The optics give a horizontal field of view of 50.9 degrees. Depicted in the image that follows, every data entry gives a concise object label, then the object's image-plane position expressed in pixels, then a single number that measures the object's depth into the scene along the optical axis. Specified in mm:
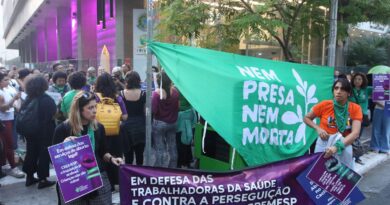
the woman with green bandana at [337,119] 4570
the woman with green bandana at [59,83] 6445
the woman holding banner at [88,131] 3357
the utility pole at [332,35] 7141
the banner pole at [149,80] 3645
